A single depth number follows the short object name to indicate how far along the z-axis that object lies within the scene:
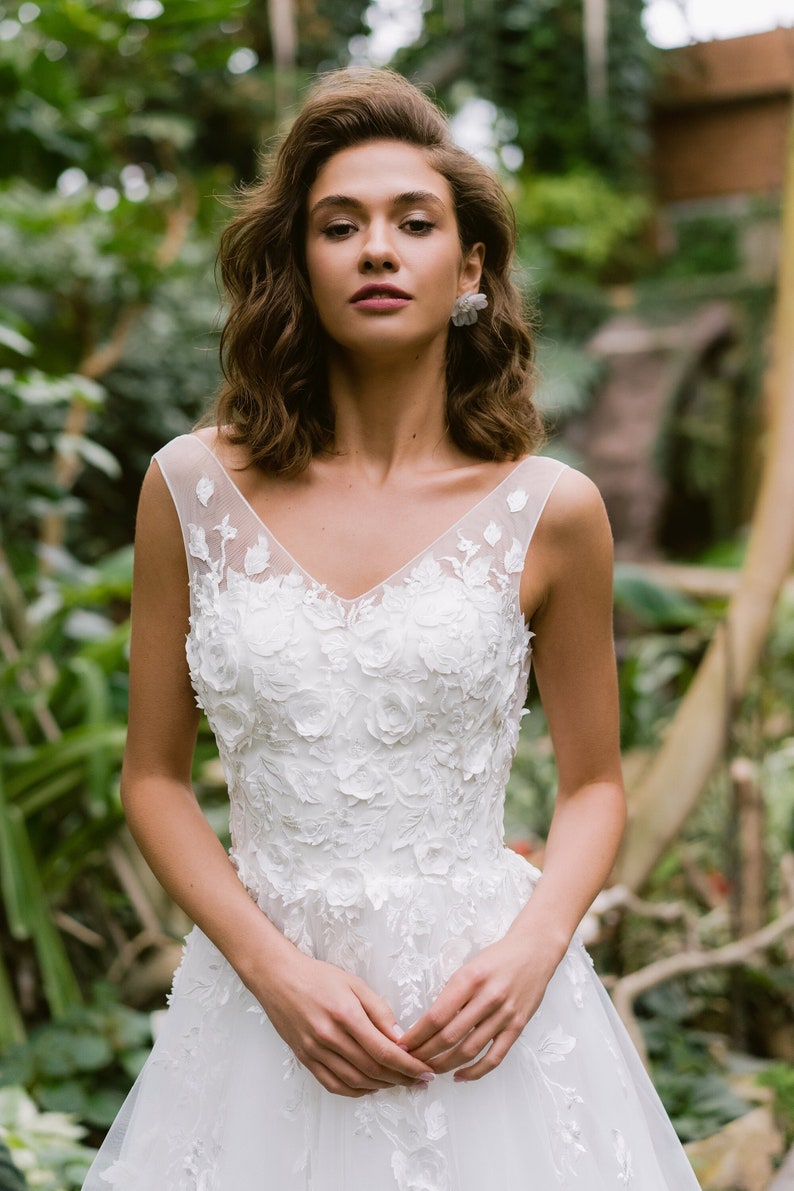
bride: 1.47
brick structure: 12.33
